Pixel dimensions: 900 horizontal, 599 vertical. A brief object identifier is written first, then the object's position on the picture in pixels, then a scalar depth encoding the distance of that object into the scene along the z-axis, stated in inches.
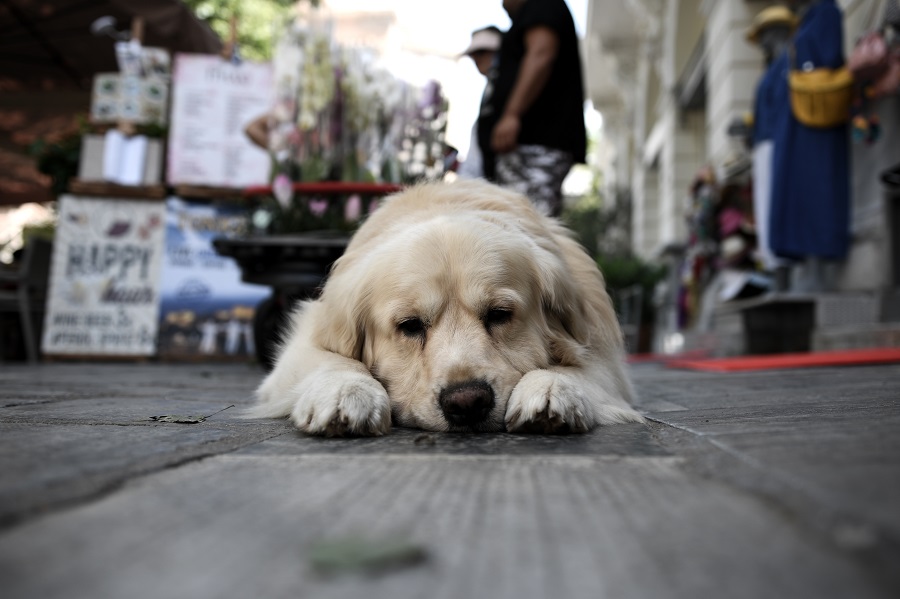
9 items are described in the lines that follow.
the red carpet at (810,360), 161.9
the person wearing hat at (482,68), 190.2
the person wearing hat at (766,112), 264.5
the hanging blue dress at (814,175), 231.6
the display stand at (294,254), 164.1
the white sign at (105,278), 274.5
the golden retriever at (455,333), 76.4
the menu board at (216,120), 280.4
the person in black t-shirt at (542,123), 170.9
